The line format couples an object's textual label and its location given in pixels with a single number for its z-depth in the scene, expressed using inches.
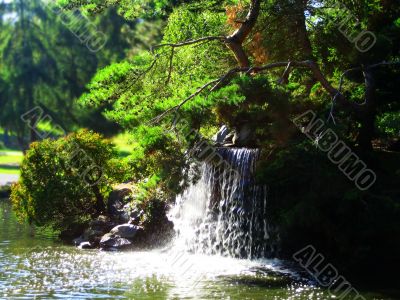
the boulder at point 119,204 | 671.1
